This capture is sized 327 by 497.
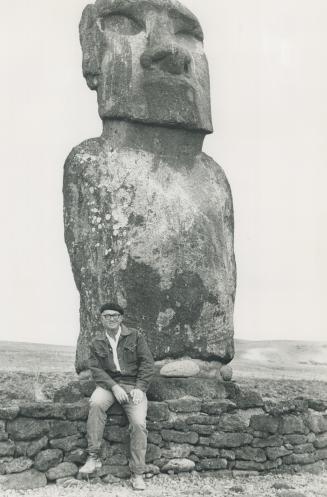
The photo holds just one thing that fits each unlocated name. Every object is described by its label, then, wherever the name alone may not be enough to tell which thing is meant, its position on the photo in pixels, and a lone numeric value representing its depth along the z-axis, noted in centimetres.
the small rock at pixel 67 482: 801
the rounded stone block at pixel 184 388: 915
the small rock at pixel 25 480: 790
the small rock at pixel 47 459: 811
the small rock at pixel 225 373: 983
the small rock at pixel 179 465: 852
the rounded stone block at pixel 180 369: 930
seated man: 811
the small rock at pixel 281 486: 843
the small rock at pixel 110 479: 817
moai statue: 938
